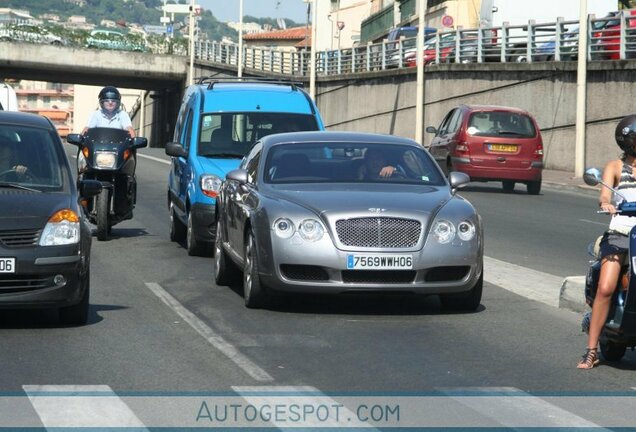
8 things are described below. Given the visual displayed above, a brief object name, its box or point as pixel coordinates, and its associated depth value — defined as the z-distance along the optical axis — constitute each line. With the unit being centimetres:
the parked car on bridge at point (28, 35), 8606
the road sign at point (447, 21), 6475
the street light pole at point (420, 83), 4799
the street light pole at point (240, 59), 7944
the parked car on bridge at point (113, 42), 8756
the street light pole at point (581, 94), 3784
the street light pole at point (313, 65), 6494
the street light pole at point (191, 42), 8688
